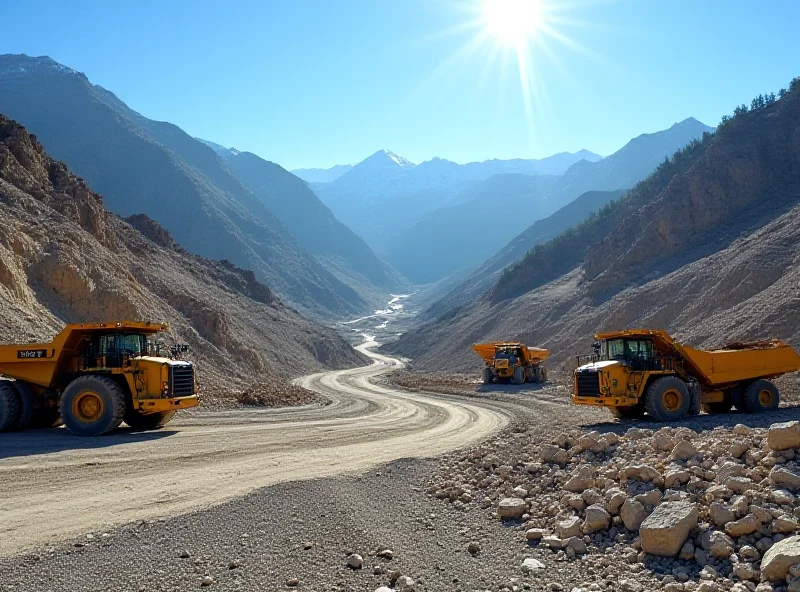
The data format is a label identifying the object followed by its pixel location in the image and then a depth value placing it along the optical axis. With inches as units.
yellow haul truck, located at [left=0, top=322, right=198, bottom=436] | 552.4
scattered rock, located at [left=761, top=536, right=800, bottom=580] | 191.8
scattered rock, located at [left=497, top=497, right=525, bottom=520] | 292.4
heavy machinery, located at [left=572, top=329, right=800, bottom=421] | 573.9
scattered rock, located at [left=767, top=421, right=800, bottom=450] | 276.3
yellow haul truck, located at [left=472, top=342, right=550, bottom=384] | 1371.8
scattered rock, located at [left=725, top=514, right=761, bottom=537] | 220.2
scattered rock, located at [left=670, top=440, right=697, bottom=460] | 304.5
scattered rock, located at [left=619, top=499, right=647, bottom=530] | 247.1
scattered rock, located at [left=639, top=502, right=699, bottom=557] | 225.6
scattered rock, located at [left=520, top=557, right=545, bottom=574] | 235.9
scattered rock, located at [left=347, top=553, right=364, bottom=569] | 244.4
